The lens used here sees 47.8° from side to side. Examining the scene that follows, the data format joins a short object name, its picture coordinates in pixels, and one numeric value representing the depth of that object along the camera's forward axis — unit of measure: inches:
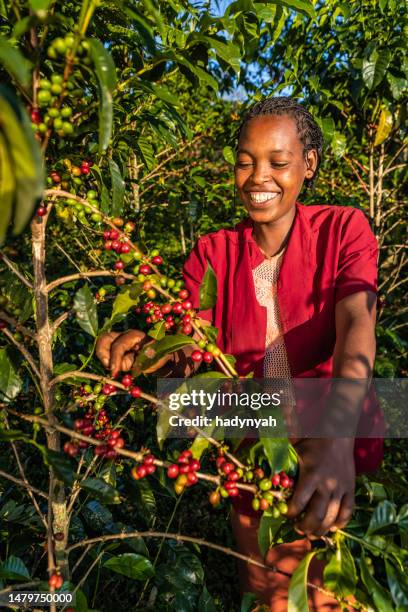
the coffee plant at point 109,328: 34.0
